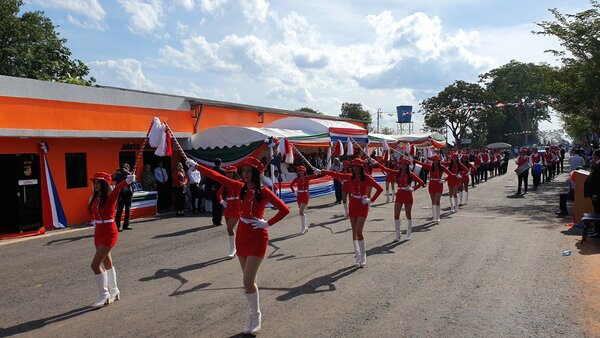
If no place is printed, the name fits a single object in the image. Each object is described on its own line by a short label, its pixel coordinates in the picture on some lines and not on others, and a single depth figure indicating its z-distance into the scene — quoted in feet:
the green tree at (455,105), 195.62
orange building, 41.68
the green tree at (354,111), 206.69
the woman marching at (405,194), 34.47
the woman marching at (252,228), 16.98
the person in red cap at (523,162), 65.39
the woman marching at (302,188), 39.40
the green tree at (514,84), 231.09
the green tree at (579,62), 61.16
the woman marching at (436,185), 42.22
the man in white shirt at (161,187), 53.78
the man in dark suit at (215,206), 43.47
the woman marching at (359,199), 26.89
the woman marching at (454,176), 48.57
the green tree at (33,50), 99.09
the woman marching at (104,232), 20.92
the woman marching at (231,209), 30.09
